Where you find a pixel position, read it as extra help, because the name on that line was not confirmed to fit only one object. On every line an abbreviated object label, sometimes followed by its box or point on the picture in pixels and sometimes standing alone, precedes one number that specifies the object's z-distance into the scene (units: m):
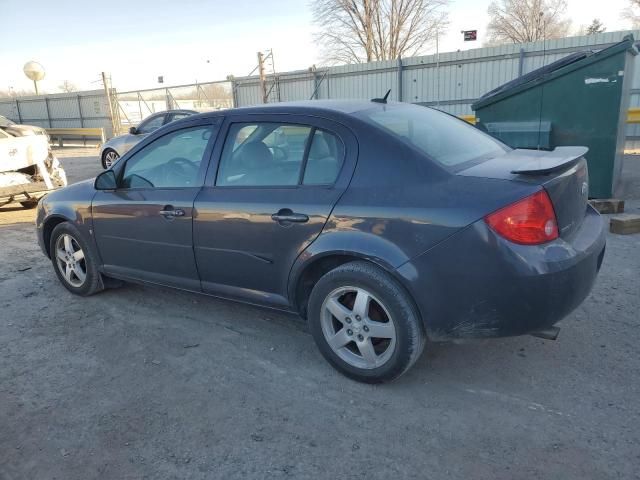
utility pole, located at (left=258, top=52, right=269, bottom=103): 19.39
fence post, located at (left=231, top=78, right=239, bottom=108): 21.04
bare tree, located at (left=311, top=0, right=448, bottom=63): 33.19
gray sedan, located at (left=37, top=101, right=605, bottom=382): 2.47
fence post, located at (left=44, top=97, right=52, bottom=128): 30.03
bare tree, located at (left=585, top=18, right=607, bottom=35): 54.58
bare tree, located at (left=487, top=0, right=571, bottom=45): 44.09
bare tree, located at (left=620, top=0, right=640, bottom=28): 36.69
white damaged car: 7.81
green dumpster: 6.46
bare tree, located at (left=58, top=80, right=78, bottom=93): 63.62
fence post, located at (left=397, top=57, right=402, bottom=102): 17.01
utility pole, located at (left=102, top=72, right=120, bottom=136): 23.77
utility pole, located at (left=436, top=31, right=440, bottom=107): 16.27
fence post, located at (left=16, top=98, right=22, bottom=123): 32.05
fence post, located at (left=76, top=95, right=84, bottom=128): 28.02
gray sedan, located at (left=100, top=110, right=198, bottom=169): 12.30
